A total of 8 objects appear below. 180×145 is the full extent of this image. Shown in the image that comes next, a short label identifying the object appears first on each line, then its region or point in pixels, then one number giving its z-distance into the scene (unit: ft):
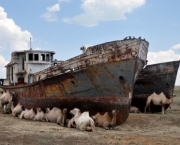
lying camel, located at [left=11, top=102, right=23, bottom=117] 43.86
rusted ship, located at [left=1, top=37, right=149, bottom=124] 32.86
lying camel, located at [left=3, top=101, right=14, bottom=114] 48.37
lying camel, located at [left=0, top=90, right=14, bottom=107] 50.10
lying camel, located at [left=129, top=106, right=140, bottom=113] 50.60
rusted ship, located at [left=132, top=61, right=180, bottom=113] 51.61
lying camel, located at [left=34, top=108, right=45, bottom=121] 38.32
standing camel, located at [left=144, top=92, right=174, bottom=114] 47.83
